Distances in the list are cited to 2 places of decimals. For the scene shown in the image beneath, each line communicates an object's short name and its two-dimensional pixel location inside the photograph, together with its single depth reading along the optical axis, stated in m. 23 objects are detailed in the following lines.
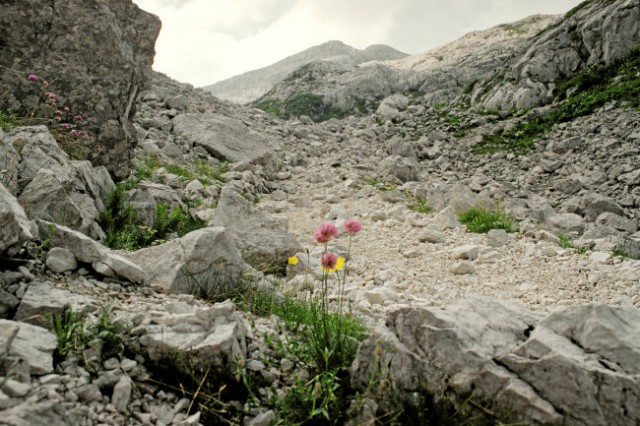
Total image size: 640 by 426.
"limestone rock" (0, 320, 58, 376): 2.53
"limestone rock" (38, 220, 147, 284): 3.94
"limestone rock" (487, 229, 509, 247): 9.32
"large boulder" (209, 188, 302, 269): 7.06
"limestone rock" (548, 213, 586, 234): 10.72
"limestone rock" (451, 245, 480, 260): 8.60
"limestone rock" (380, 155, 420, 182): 16.66
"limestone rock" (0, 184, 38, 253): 3.19
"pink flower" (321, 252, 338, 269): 3.49
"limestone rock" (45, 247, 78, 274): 3.71
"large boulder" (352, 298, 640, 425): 2.64
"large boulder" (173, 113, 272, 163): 15.59
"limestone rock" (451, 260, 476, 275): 7.96
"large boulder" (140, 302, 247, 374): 3.08
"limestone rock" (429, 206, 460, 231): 10.82
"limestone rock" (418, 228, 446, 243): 9.80
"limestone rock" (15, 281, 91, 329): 3.05
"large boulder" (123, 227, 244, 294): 4.68
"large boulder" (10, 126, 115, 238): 5.16
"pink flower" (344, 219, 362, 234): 3.72
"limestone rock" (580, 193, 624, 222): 11.43
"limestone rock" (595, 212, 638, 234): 10.59
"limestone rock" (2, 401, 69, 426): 2.12
